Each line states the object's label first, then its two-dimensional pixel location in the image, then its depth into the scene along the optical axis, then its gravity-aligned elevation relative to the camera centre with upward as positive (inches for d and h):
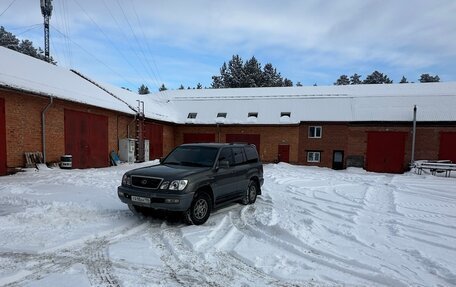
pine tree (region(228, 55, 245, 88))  2423.7 +448.4
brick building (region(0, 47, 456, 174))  610.2 +31.0
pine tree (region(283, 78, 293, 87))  2798.5 +429.7
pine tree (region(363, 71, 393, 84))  2733.8 +465.8
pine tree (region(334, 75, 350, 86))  2970.0 +481.4
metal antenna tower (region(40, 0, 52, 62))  1084.2 +378.5
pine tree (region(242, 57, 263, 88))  2384.4 +419.0
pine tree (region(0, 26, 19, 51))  2168.2 +584.6
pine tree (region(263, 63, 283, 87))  2451.2 +418.0
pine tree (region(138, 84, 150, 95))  3530.3 +432.5
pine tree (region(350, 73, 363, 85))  2954.7 +492.1
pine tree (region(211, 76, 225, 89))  2653.5 +396.7
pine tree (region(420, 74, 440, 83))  2726.4 +476.1
